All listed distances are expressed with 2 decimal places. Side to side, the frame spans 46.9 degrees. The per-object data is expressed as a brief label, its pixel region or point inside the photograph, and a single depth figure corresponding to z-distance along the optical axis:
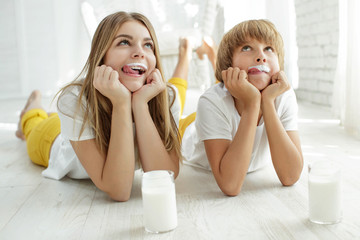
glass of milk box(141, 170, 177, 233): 1.01
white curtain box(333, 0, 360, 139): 2.07
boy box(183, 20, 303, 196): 1.23
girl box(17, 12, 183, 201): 1.23
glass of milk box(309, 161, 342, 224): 0.99
